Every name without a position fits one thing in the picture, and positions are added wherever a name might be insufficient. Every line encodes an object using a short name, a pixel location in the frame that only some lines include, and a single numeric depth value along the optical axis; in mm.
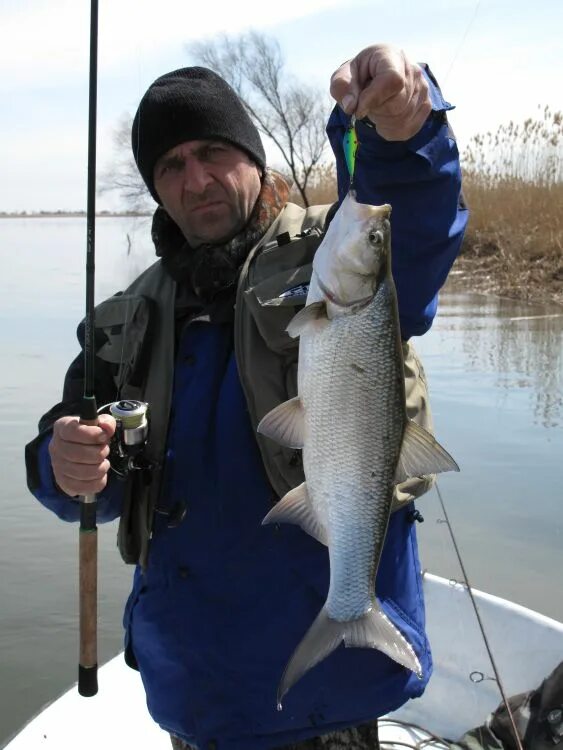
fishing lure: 1828
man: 1905
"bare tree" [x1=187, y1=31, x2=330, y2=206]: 30247
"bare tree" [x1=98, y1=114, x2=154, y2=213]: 29491
